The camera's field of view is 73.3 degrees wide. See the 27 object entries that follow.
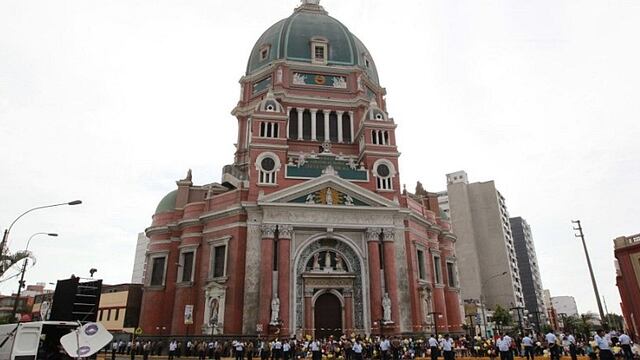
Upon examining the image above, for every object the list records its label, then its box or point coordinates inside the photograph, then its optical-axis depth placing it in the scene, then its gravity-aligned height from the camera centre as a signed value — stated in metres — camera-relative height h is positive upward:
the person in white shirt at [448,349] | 18.77 -0.49
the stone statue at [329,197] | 33.06 +10.27
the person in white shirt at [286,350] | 23.85 -0.53
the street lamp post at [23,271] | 25.37 +4.10
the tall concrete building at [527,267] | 104.25 +16.56
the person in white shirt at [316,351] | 21.53 -0.58
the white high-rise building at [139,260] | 111.29 +20.65
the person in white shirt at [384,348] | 21.91 -0.47
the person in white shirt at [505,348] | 18.08 -0.47
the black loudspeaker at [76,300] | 15.98 +1.52
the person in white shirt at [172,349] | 27.83 -0.45
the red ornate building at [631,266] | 25.27 +3.87
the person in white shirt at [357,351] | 20.39 -0.55
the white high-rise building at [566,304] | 149.80 +10.20
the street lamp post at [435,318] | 32.59 +1.43
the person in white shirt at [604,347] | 15.91 -0.43
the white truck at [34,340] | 13.95 +0.14
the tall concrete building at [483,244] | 81.62 +17.37
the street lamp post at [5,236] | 19.46 +4.68
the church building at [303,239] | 31.09 +7.54
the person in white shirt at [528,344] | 20.18 -0.36
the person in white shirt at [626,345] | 16.83 -0.42
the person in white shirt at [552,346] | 18.98 -0.44
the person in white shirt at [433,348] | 19.77 -0.46
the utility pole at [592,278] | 25.53 +3.23
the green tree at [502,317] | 61.44 +2.63
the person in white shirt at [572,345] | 18.53 -0.42
